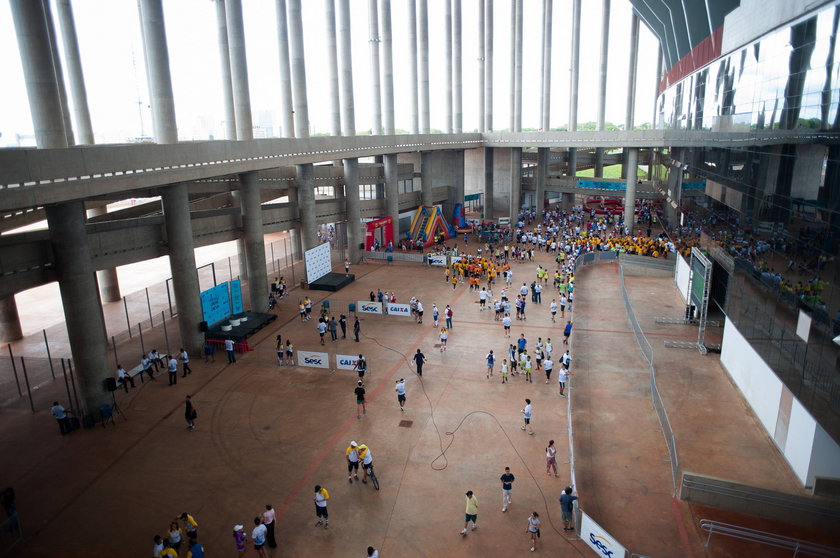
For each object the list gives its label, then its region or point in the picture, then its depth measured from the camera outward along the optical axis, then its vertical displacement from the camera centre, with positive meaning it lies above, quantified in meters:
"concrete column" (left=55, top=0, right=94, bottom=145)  31.39 +4.60
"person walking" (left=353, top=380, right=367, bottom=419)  18.23 -7.99
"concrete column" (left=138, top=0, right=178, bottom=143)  22.06 +3.24
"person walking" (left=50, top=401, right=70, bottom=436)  17.88 -8.21
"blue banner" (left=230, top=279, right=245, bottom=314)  27.89 -7.11
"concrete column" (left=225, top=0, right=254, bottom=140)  30.27 +5.11
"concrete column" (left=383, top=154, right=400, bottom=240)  44.75 -3.58
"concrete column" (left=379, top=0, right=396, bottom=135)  47.34 +6.66
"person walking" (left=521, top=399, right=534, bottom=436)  17.06 -8.04
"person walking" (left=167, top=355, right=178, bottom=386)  21.50 -8.17
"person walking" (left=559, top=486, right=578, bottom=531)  12.71 -8.14
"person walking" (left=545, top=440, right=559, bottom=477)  14.77 -8.09
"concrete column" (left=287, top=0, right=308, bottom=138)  36.59 +5.28
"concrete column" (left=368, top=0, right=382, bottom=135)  46.19 +6.57
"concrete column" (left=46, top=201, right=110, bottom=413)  18.11 -4.76
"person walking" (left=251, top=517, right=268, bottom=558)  11.96 -7.99
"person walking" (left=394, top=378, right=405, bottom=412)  18.55 -7.94
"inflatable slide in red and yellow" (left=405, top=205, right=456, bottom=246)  48.39 -6.73
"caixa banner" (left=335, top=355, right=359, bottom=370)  22.20 -8.32
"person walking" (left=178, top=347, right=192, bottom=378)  22.30 -8.10
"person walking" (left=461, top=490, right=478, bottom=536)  12.62 -7.99
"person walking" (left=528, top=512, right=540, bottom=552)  12.20 -8.18
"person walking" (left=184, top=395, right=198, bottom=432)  17.73 -8.05
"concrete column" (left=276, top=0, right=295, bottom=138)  38.38 +5.25
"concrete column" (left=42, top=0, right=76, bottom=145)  25.53 +3.46
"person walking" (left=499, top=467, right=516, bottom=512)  13.25 -7.97
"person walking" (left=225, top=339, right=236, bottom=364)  23.45 -8.16
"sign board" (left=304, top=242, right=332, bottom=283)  34.09 -6.91
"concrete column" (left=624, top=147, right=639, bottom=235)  48.25 -4.48
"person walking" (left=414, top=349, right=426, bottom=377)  21.23 -7.91
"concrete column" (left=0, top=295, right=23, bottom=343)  28.00 -8.08
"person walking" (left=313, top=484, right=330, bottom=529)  12.88 -8.01
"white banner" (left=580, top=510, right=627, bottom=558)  11.13 -8.06
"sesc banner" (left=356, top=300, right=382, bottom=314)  28.59 -7.99
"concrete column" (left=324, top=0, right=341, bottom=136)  43.22 +6.23
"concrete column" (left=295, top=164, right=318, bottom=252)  35.09 -3.37
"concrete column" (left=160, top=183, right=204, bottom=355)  22.98 -4.65
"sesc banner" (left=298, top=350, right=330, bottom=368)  22.66 -8.35
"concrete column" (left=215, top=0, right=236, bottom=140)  35.56 +5.99
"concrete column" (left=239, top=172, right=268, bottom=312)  28.75 -4.60
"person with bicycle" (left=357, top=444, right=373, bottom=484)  14.69 -7.96
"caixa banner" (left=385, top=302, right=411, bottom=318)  28.08 -8.01
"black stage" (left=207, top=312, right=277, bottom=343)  25.33 -8.22
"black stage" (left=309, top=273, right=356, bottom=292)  34.75 -8.22
